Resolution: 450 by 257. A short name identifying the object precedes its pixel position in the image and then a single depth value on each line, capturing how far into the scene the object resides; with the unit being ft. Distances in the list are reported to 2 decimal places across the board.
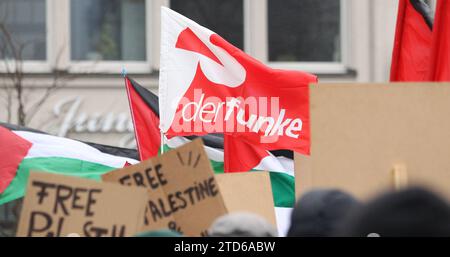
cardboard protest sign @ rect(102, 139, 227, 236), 30.09
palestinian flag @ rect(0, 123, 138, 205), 55.77
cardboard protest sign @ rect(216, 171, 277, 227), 39.96
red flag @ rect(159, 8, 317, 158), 51.80
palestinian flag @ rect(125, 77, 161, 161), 59.67
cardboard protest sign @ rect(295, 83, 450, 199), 32.71
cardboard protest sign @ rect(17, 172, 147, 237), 27.68
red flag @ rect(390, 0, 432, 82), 52.49
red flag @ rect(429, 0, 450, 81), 48.14
